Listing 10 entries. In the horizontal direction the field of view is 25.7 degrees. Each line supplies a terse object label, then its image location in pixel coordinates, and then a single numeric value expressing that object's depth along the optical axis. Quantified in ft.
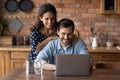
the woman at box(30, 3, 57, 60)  8.35
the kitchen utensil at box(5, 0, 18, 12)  14.92
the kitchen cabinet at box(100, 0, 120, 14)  14.08
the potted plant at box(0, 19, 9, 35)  14.57
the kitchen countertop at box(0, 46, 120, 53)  13.10
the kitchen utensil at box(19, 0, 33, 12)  14.90
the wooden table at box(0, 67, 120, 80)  6.79
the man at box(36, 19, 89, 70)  7.61
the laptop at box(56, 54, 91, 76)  6.81
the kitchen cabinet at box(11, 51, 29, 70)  13.51
